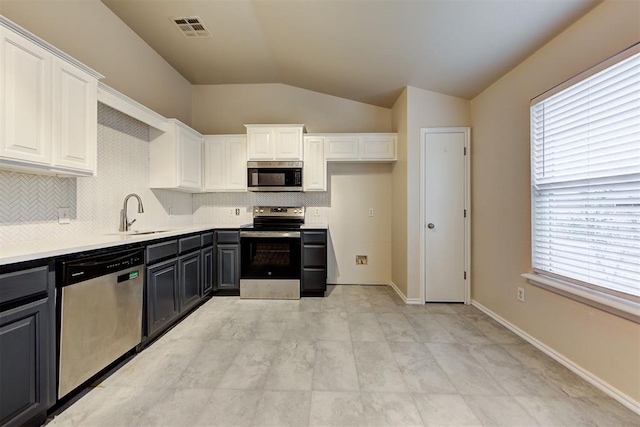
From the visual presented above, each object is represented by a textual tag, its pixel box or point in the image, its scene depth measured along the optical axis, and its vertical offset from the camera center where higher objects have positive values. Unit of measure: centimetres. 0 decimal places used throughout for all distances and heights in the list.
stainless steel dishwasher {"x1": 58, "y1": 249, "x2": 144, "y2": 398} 146 -66
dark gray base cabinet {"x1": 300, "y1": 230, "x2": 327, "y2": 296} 329 -64
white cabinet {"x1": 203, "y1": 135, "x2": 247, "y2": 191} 360 +79
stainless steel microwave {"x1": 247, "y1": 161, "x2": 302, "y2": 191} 342 +55
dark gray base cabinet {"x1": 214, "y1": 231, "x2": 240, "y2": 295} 326 -61
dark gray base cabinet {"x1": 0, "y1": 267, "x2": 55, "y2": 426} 118 -70
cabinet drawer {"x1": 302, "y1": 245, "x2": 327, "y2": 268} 329 -56
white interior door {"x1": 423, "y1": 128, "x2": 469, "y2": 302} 304 +1
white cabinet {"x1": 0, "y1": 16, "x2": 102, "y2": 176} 139 +70
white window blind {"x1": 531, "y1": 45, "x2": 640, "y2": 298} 147 +26
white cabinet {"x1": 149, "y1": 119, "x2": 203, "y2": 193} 297 +68
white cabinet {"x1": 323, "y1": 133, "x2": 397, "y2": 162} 354 +99
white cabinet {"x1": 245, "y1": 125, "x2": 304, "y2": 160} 345 +104
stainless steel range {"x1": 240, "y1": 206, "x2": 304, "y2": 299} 325 -66
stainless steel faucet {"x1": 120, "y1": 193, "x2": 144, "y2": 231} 245 -3
